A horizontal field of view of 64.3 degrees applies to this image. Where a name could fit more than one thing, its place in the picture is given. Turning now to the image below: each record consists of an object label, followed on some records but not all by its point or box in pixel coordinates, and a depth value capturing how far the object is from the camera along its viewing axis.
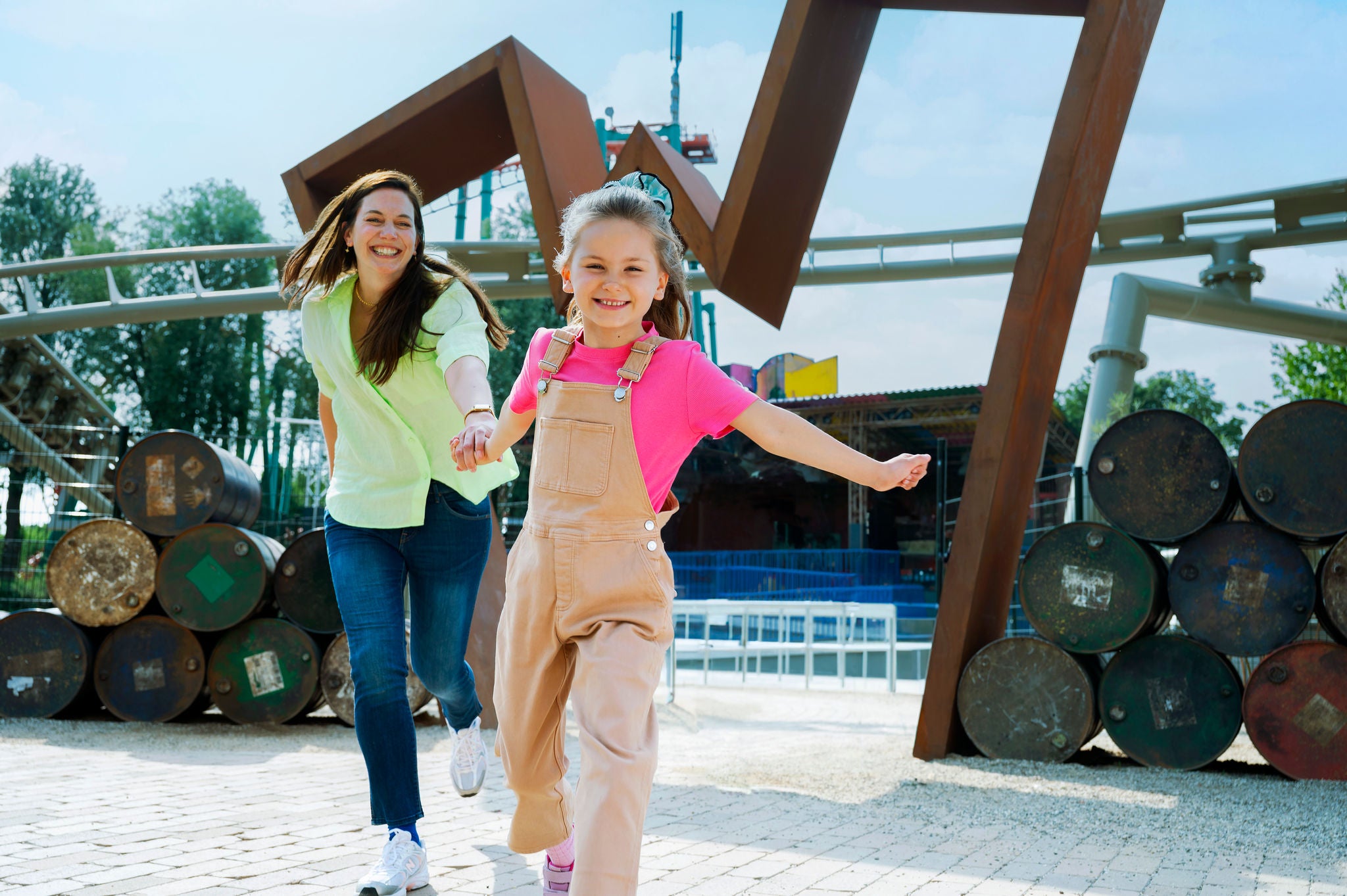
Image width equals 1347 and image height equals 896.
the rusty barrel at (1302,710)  4.59
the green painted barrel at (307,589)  6.33
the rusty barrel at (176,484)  6.48
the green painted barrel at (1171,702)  4.84
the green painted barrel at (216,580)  6.30
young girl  2.09
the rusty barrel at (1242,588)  4.79
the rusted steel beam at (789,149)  5.45
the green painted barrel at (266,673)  6.29
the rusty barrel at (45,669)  6.42
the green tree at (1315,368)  22.20
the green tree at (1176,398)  49.01
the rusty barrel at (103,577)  6.44
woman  2.81
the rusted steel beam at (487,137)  5.94
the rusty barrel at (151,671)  6.39
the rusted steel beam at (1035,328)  5.08
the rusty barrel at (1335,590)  4.63
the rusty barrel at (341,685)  6.23
